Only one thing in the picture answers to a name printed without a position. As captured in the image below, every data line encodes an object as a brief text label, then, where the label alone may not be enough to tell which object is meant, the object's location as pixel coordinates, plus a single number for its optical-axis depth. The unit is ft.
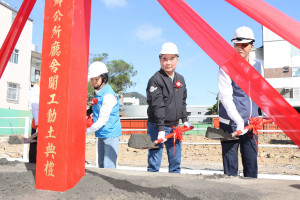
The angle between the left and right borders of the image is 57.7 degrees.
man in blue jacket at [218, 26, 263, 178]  7.78
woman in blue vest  9.59
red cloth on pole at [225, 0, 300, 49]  5.09
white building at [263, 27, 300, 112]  79.30
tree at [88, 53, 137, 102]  84.17
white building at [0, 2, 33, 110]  59.93
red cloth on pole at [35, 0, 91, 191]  5.91
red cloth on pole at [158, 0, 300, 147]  5.84
